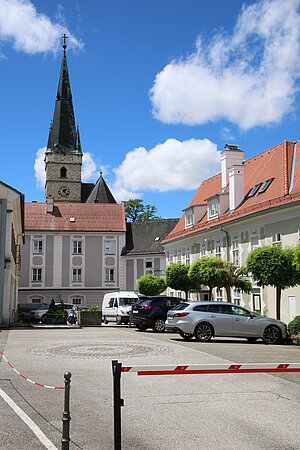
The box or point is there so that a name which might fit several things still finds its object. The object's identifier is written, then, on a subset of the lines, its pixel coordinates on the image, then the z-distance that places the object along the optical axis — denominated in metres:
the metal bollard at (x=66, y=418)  4.98
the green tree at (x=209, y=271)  27.65
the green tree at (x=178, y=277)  34.50
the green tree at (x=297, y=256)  18.58
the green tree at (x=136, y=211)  79.94
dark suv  24.25
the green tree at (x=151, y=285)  43.03
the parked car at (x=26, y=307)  42.09
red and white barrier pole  6.22
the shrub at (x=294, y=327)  18.73
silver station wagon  18.53
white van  32.50
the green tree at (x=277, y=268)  20.98
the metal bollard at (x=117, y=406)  5.00
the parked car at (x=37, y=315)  37.22
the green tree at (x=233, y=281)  27.22
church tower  100.00
